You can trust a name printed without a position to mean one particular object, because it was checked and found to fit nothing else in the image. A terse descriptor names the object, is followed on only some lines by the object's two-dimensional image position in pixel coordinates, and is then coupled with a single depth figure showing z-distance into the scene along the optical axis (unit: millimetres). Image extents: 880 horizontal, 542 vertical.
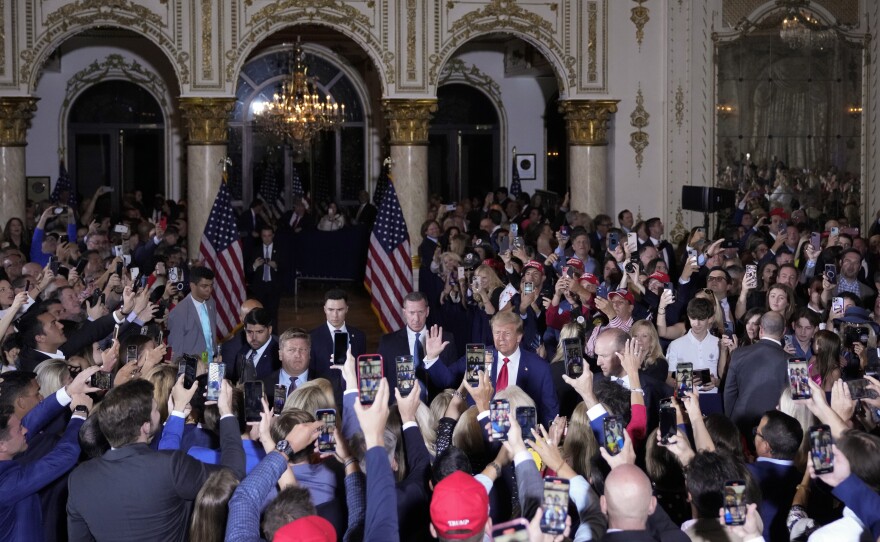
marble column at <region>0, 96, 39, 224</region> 18781
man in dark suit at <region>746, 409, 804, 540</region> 6078
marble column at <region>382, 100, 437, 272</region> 19781
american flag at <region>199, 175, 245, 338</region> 15922
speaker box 18531
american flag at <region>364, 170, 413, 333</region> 15531
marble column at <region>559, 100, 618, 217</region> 20172
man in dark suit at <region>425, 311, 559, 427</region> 8516
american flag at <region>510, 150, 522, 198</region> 23547
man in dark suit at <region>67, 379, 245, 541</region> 5598
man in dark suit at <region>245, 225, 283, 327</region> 16094
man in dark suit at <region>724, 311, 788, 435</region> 8320
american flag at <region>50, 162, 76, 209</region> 19453
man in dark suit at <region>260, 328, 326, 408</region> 8438
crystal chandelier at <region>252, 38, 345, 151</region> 22719
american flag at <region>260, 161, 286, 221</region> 25812
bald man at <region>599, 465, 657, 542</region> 4828
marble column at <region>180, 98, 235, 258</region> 19344
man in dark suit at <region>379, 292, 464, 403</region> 9469
